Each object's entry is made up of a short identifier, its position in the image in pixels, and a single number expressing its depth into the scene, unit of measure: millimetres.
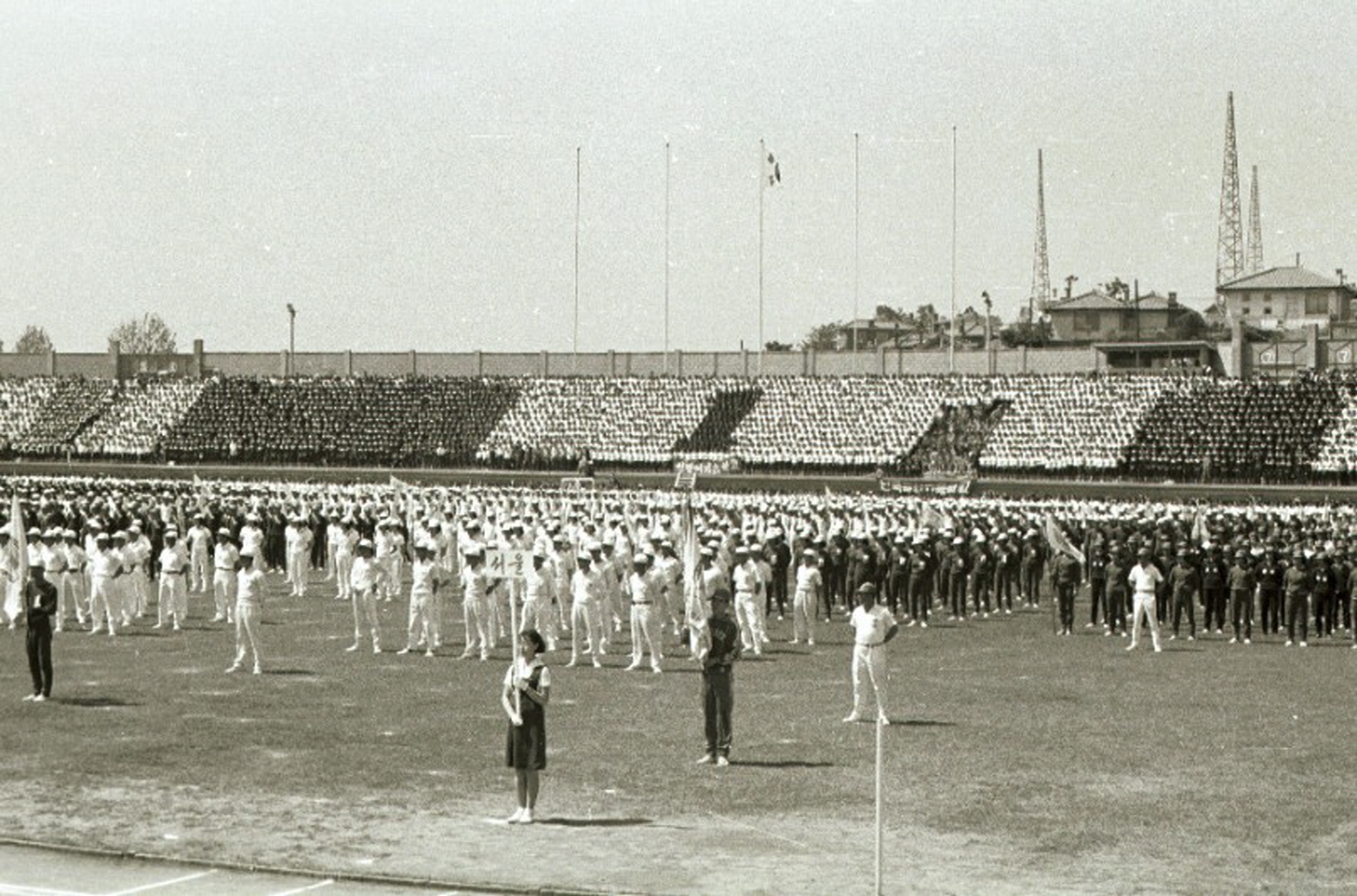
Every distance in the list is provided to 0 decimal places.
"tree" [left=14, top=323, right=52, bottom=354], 136125
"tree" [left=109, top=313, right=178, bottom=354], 127688
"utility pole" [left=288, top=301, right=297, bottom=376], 88875
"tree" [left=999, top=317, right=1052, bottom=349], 90312
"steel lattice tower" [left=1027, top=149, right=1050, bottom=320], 103312
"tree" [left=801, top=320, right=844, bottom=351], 111812
